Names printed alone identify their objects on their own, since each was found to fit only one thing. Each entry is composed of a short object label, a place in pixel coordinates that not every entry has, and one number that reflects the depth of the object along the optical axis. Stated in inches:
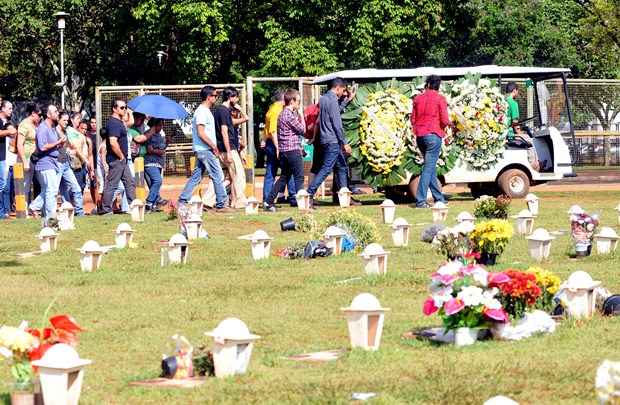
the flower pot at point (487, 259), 546.0
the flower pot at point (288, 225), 772.6
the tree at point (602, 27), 2060.8
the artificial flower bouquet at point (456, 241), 533.0
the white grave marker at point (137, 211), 860.0
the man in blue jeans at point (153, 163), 971.9
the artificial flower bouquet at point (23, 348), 300.7
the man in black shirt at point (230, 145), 937.5
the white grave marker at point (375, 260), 524.4
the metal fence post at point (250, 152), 1023.0
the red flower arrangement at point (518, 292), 363.6
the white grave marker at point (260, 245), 614.2
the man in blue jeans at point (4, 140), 916.6
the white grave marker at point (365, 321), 351.9
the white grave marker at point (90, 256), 580.7
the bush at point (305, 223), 749.3
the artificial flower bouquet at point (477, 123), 1000.9
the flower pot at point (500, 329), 368.8
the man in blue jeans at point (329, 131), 933.8
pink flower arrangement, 356.2
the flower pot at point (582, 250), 578.9
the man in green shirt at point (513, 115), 1027.9
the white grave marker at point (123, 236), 689.6
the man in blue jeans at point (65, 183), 920.9
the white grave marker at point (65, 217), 810.2
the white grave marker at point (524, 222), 698.8
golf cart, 1013.2
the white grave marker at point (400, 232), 655.1
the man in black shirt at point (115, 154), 925.2
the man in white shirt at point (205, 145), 890.7
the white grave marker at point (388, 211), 794.2
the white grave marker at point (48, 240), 689.0
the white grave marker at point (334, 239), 626.5
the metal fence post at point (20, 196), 952.3
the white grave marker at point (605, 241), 577.3
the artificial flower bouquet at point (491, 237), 533.0
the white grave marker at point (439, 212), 782.5
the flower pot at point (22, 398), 296.0
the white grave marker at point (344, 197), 944.9
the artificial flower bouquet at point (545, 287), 384.2
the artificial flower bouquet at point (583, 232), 578.9
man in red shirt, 901.2
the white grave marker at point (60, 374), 289.0
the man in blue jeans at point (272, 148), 981.2
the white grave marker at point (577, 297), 395.2
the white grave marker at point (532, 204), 800.3
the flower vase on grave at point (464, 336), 363.3
